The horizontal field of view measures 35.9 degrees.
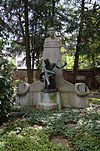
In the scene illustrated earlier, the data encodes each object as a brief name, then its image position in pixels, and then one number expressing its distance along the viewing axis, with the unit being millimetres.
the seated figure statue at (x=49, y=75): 4734
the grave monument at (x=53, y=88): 4734
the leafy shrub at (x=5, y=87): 3428
